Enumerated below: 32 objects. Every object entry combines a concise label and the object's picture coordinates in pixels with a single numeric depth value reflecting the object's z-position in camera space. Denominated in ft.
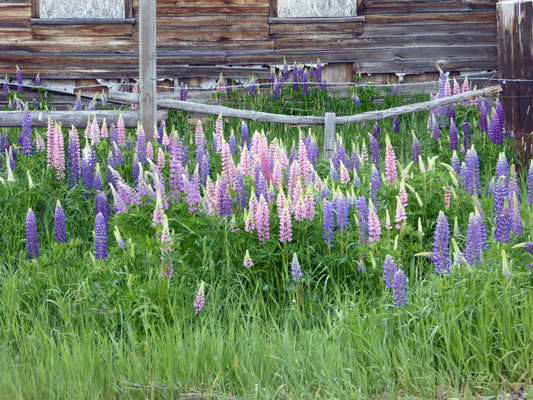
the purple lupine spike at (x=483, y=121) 51.06
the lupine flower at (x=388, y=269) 26.76
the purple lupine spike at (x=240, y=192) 33.96
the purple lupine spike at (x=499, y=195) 31.42
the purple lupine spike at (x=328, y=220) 30.68
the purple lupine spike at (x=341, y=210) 31.19
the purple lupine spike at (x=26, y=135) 45.09
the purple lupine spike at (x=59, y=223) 34.24
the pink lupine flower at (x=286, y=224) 30.35
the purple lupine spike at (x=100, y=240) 31.17
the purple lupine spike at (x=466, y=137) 49.06
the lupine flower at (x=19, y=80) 70.09
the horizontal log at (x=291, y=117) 51.21
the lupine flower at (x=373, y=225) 29.32
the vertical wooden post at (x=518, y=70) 48.73
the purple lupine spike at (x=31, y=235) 33.91
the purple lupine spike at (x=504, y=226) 28.27
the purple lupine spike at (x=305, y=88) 67.87
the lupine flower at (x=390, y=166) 35.29
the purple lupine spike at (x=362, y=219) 30.81
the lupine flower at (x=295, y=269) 28.14
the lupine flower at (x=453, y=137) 47.91
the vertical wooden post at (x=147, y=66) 46.47
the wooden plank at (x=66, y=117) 47.39
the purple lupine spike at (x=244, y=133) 49.88
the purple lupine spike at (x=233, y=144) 46.34
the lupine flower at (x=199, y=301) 27.58
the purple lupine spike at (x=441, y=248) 27.14
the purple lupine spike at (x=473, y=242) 26.96
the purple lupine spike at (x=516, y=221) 29.27
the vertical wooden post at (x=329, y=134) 50.37
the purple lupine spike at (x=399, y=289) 25.85
